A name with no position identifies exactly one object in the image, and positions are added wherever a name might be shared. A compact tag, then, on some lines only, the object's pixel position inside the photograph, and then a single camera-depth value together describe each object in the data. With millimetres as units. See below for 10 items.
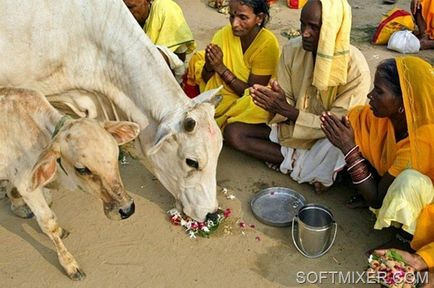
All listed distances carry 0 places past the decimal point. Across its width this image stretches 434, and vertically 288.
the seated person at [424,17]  7648
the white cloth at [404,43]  7363
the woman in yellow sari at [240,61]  4656
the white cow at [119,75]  3566
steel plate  4199
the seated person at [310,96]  4090
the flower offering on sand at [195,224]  4008
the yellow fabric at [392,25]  7570
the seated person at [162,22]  5031
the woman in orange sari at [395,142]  3531
